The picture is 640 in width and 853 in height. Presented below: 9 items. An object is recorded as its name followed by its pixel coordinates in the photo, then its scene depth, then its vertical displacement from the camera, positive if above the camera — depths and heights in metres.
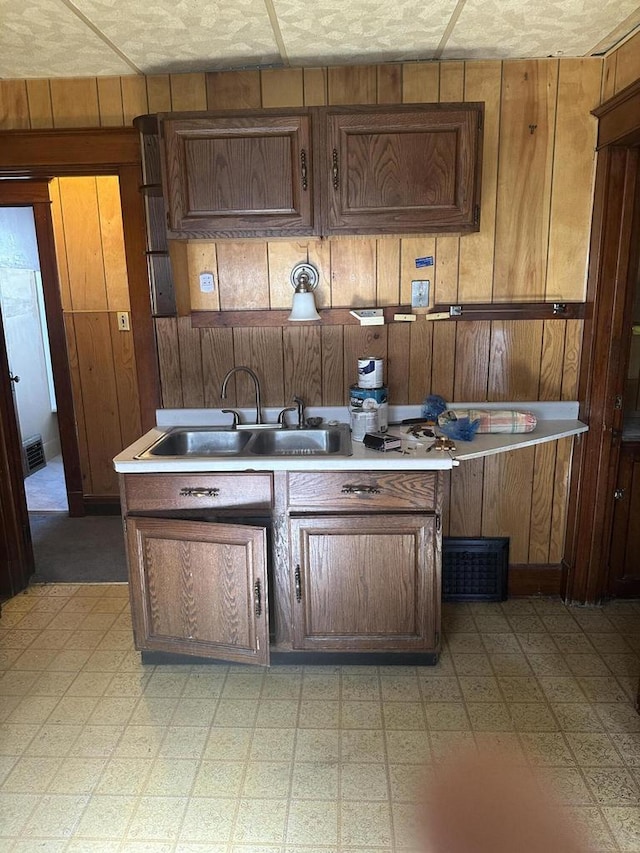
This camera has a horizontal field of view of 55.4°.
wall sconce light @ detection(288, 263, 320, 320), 2.42 -0.03
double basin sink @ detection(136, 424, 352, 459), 2.51 -0.60
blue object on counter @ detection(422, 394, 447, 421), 2.55 -0.47
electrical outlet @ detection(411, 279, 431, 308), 2.57 -0.01
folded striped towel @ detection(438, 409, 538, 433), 2.40 -0.51
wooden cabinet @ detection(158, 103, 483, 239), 2.19 +0.44
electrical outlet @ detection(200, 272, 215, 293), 2.59 +0.06
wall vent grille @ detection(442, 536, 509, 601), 2.77 -1.24
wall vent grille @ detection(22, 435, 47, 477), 4.90 -1.26
